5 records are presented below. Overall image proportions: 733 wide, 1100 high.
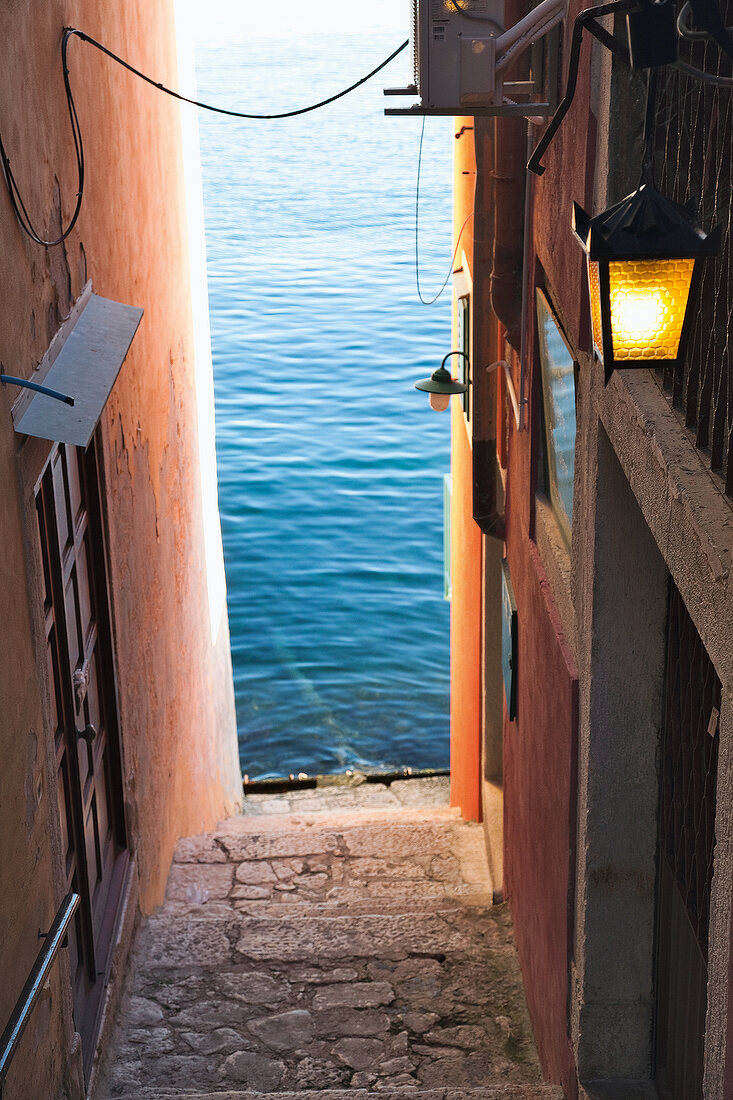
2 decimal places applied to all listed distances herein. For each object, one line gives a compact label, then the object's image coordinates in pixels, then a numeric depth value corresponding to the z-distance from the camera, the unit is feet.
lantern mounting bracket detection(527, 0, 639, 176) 8.26
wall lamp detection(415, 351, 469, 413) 27.43
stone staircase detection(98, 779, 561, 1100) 17.88
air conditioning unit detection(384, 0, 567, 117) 15.74
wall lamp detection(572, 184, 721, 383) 8.19
